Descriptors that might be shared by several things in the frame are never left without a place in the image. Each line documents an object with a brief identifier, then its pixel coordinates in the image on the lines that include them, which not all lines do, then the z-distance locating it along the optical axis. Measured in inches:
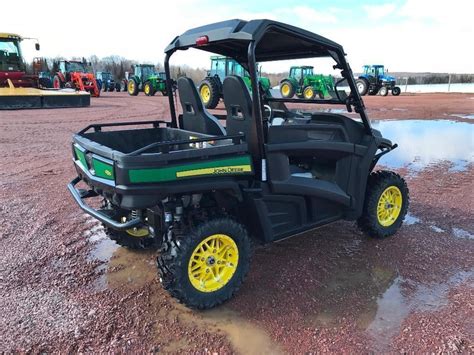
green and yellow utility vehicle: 107.8
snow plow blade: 536.4
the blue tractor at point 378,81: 1105.2
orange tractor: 881.3
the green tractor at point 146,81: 999.1
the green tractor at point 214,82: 578.9
